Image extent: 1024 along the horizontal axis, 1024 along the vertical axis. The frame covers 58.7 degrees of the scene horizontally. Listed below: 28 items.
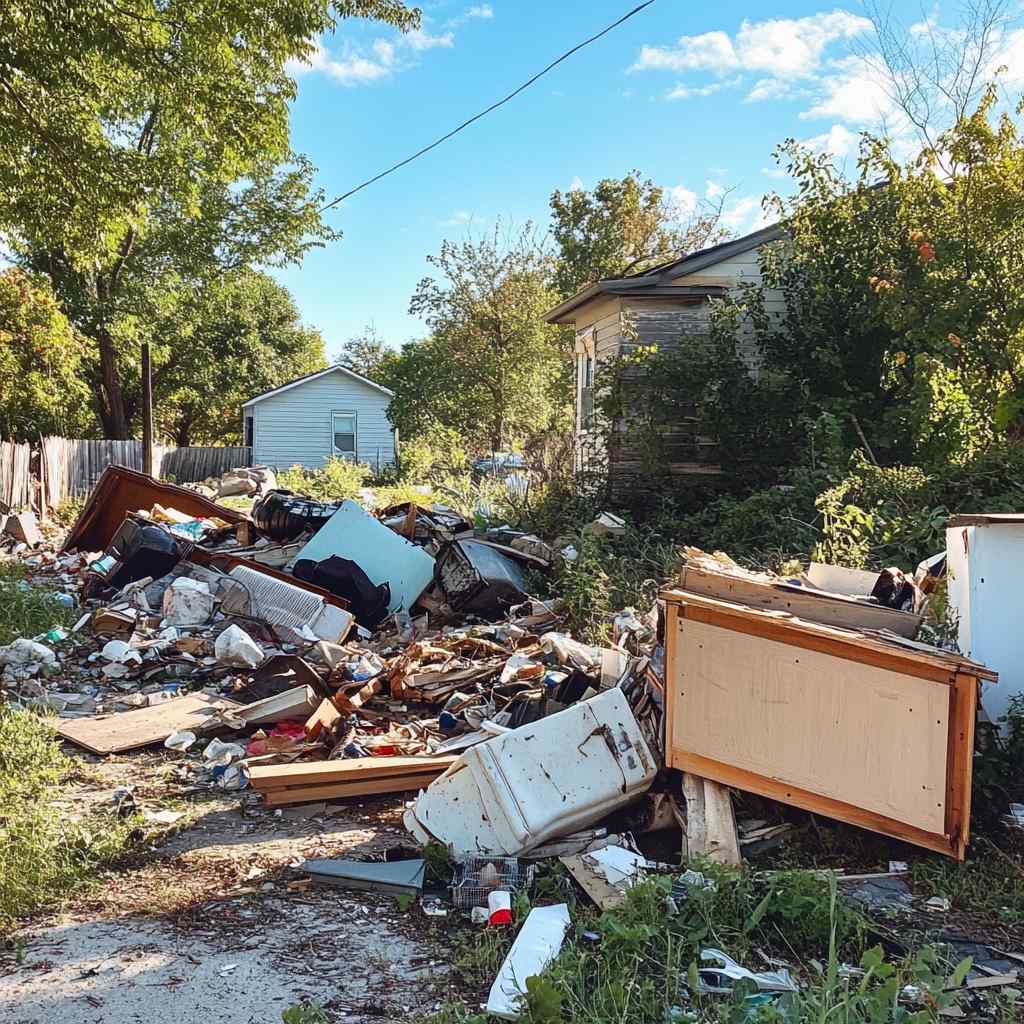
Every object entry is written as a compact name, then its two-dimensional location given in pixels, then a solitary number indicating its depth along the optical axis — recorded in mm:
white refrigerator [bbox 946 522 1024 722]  4277
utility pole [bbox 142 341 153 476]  19594
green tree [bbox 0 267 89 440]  20391
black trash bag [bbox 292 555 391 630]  8562
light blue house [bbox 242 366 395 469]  30734
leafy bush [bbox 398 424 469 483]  21750
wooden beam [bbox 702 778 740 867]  3754
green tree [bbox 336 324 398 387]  59219
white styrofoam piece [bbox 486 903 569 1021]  2652
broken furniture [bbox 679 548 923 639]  4188
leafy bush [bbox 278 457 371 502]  20359
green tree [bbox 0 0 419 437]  8344
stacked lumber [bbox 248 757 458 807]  4660
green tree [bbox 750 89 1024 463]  9188
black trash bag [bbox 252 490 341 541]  10312
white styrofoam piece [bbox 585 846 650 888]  3514
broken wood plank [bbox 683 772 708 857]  3809
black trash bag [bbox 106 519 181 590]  9227
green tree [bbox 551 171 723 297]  32594
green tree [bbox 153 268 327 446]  25422
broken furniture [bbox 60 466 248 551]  11305
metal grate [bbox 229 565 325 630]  8031
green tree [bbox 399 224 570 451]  28453
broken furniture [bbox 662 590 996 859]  3463
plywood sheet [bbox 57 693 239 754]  5621
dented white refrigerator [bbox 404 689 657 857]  3773
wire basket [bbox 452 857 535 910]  3516
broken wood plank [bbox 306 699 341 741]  5457
